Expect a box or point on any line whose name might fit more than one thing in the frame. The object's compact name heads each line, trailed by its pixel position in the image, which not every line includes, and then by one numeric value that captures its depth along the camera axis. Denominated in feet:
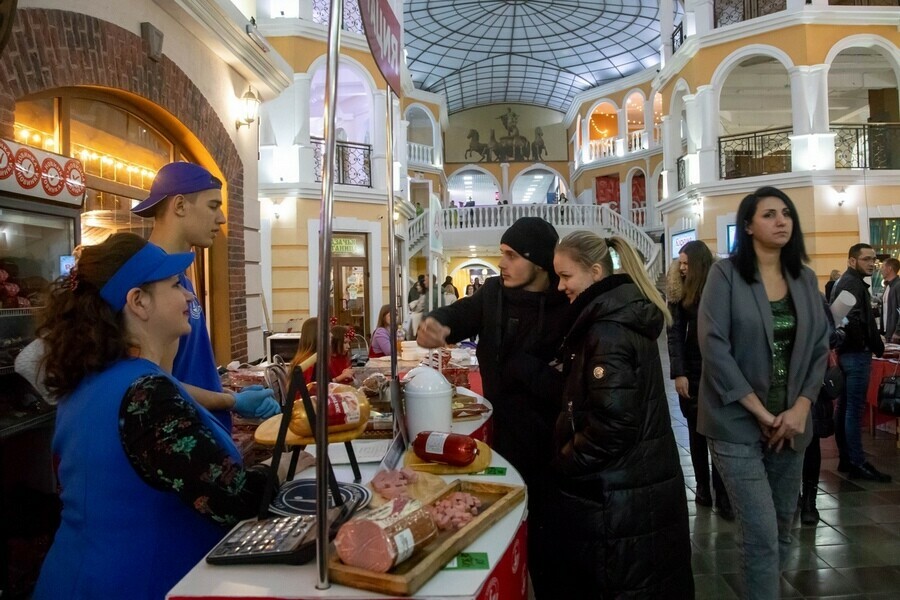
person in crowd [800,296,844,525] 11.19
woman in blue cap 4.34
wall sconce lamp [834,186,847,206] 39.73
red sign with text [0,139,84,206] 9.04
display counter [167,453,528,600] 3.99
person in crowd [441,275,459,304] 46.83
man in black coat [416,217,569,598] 8.08
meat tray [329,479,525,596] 3.95
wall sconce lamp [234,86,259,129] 20.16
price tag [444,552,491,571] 4.41
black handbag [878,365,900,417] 15.74
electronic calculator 4.28
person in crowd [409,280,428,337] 25.03
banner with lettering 5.16
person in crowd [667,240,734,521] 12.78
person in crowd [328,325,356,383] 14.52
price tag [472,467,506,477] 6.39
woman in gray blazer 7.72
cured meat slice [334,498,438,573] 4.07
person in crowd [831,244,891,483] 14.52
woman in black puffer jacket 6.51
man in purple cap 7.11
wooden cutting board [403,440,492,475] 6.36
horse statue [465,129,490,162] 103.65
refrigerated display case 9.06
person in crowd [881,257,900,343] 19.45
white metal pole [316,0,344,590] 3.74
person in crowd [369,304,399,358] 18.73
